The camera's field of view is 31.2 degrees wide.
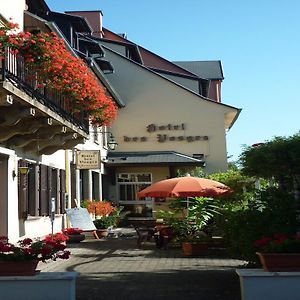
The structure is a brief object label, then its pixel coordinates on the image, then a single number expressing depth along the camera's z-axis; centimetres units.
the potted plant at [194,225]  1301
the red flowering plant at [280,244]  654
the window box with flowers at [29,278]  647
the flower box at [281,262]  648
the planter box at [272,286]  645
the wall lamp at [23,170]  1416
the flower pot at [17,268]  652
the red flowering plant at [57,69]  1106
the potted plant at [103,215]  1950
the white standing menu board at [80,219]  1730
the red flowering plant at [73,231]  1560
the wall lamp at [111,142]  2647
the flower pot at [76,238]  1661
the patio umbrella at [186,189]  1438
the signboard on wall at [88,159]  1994
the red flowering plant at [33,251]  658
